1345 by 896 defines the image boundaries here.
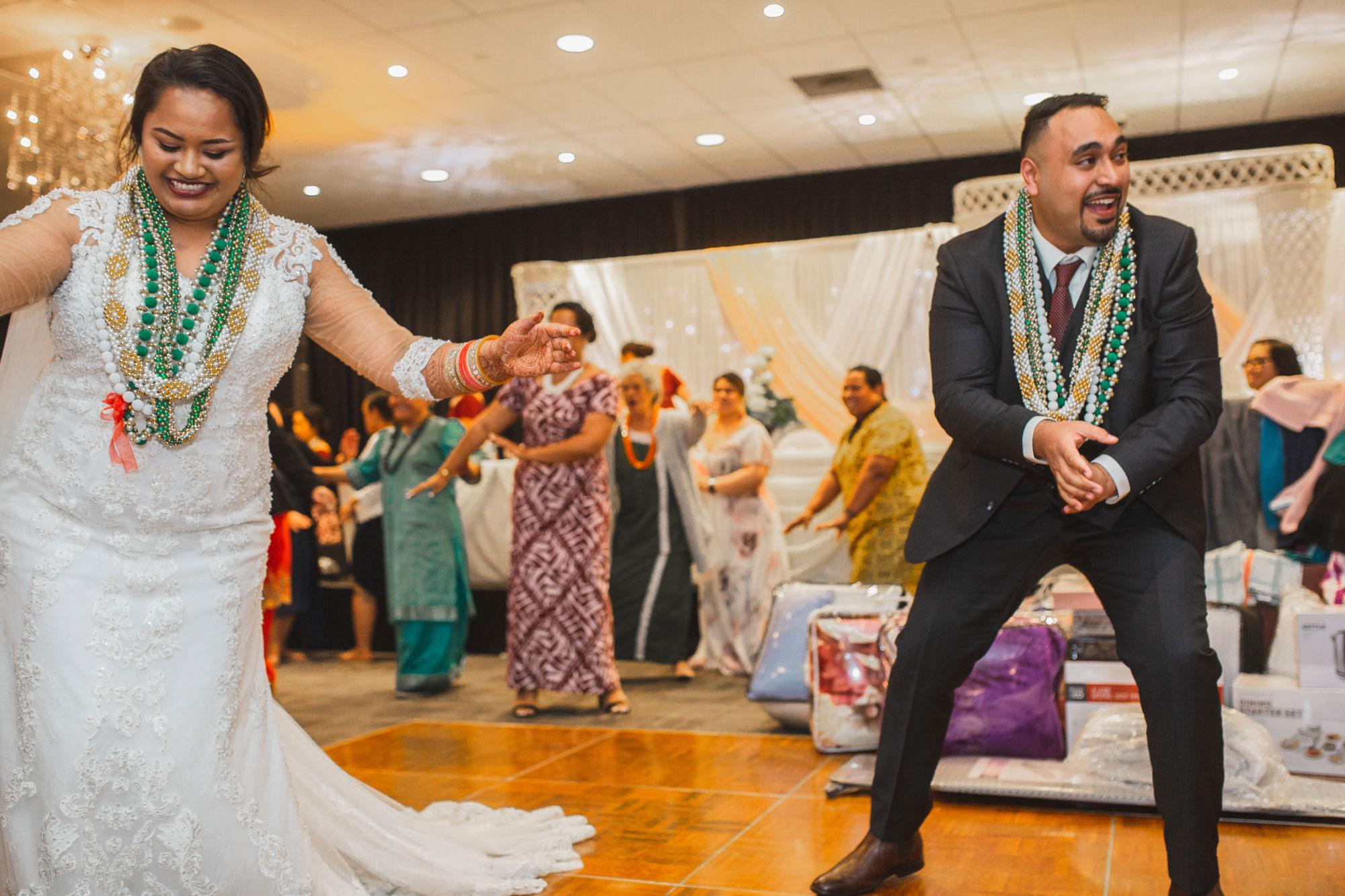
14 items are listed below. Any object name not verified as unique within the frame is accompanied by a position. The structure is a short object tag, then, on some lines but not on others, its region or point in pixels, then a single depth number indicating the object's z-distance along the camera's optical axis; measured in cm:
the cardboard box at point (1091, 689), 322
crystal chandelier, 490
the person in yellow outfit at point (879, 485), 484
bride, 168
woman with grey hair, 573
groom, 193
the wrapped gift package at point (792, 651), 398
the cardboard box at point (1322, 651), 314
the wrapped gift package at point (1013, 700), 326
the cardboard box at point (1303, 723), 310
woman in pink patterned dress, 462
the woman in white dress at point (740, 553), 580
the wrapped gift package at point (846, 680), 356
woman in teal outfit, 554
